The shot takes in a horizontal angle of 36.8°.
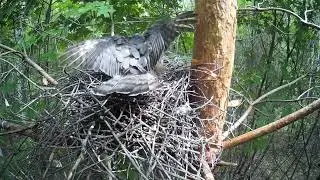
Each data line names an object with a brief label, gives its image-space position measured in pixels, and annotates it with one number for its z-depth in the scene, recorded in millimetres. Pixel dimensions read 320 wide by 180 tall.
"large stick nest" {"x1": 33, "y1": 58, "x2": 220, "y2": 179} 1407
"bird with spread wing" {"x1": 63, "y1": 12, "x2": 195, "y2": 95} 1726
